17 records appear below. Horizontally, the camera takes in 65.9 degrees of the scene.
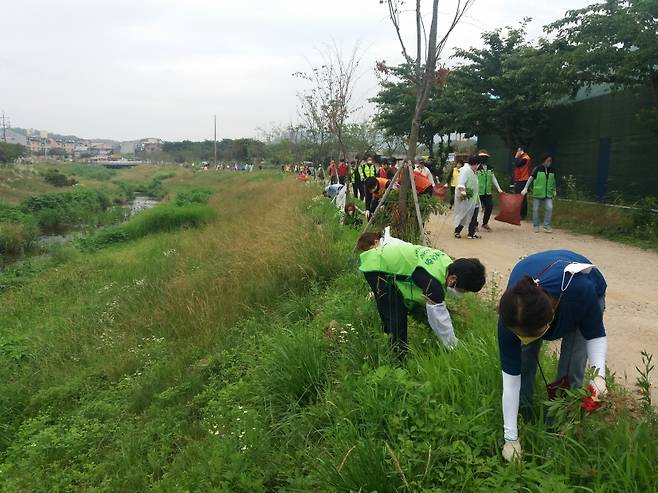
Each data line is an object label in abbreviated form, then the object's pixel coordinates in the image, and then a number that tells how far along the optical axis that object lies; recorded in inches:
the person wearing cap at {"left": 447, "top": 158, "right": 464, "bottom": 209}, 419.5
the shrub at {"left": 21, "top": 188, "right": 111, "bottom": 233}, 910.5
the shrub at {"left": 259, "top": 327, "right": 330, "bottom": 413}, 141.4
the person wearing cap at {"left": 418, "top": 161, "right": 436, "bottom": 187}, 378.2
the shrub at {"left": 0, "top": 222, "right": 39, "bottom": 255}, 661.9
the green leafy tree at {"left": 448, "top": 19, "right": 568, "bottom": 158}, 553.3
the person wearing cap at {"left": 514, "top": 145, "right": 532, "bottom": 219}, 395.9
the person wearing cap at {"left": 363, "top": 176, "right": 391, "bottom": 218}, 342.3
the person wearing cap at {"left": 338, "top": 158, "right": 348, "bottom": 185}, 592.1
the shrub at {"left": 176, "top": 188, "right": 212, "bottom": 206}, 948.1
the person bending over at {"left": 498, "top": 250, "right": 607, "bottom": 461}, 80.4
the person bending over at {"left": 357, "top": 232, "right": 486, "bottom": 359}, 118.8
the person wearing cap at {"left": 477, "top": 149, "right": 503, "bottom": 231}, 366.6
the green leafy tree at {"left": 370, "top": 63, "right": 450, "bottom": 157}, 794.1
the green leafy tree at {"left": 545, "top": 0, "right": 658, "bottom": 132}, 334.0
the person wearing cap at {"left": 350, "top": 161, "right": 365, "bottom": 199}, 512.5
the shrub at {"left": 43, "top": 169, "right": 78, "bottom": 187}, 1496.1
